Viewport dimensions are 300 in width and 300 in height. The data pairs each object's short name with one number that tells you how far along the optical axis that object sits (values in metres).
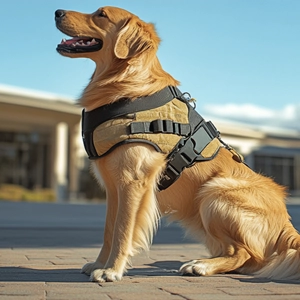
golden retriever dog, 3.87
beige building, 26.06
